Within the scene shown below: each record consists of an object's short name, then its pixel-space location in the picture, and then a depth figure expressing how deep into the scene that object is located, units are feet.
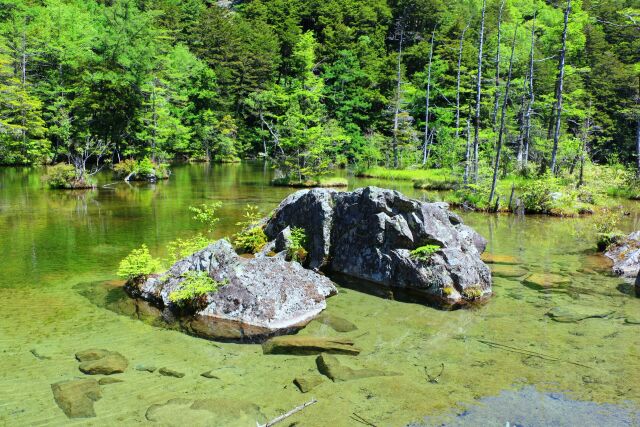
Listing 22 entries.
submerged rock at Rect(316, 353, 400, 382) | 20.77
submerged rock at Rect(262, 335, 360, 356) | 23.41
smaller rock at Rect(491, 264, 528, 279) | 38.24
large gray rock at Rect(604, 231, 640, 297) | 37.58
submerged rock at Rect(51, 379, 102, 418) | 17.83
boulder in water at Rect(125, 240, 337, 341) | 26.71
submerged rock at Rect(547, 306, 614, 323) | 28.35
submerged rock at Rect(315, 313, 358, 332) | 26.81
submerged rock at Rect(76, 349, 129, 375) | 21.03
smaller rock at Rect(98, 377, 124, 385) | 20.04
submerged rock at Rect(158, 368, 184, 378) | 20.92
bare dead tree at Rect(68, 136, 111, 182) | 94.22
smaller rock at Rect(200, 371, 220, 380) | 20.72
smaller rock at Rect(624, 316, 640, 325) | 27.66
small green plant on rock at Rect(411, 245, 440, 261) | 33.24
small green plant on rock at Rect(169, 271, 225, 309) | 28.22
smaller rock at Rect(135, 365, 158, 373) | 21.33
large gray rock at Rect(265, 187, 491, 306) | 32.53
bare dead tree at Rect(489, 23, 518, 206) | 71.85
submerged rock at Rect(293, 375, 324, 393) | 19.81
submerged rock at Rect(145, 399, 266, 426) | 17.35
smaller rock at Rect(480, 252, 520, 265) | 42.48
